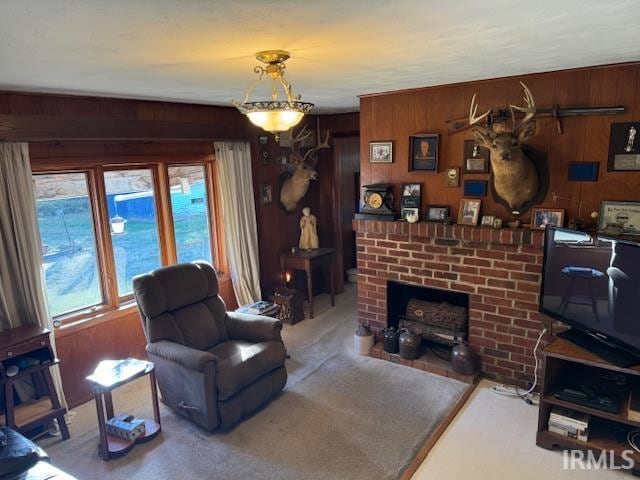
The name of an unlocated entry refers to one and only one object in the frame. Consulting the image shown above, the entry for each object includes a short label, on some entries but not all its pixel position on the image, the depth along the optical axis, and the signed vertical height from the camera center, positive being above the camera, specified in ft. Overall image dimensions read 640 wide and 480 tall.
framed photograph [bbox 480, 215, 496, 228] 11.02 -1.64
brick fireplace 10.84 -3.14
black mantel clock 12.73 -1.27
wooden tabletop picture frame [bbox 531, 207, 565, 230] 10.21 -1.51
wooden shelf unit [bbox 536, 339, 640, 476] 8.22 -5.09
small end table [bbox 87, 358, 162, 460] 9.20 -4.90
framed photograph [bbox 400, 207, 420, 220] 12.26 -1.52
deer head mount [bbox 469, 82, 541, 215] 9.78 -0.10
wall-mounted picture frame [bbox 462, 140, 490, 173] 11.07 -0.06
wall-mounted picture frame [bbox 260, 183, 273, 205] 16.51 -1.17
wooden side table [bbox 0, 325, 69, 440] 9.16 -4.41
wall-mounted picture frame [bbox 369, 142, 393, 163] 12.69 +0.20
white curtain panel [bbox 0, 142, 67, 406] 9.88 -1.75
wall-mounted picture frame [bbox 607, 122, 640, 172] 9.29 +0.07
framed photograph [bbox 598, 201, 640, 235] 9.29 -1.42
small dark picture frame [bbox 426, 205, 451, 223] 11.84 -1.53
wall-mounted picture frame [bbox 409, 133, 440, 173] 11.80 +0.14
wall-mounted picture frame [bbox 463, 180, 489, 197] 11.18 -0.83
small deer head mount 16.75 -0.40
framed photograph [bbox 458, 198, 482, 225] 11.27 -1.44
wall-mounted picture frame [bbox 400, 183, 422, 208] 12.26 -1.04
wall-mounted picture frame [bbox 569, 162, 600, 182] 9.75 -0.43
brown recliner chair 9.68 -4.53
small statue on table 17.58 -2.84
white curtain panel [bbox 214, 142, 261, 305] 14.88 -1.87
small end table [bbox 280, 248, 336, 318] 16.38 -3.83
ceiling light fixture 6.90 +0.86
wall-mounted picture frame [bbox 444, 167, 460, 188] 11.57 -0.55
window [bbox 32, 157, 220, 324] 11.34 -1.66
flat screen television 8.14 -2.84
